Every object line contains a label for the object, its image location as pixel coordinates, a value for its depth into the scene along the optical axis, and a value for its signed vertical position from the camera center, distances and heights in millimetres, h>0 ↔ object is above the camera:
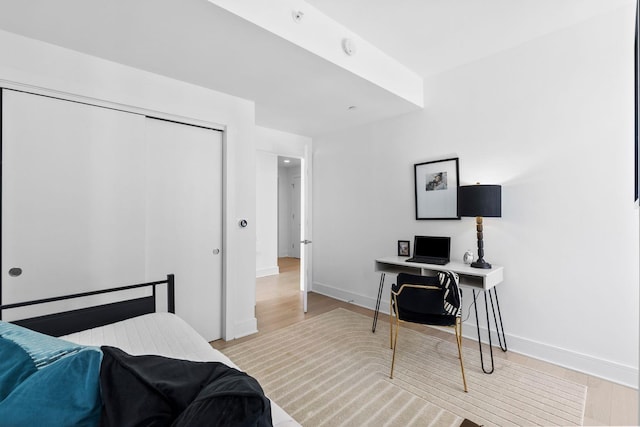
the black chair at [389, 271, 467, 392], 2066 -607
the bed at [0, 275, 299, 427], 642 -402
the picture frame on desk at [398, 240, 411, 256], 3314 -362
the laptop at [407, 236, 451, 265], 2881 -344
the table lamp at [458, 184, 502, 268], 2443 +106
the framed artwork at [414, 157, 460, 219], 3004 +279
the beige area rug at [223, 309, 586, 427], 1790 -1191
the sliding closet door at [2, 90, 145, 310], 1876 +140
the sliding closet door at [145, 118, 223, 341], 2502 +3
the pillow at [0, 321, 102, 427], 665 -412
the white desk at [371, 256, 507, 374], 2369 -520
